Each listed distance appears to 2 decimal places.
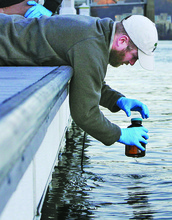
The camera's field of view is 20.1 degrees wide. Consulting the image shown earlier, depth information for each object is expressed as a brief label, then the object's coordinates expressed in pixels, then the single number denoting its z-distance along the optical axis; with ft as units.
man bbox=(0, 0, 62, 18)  19.83
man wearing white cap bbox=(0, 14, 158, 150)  11.97
